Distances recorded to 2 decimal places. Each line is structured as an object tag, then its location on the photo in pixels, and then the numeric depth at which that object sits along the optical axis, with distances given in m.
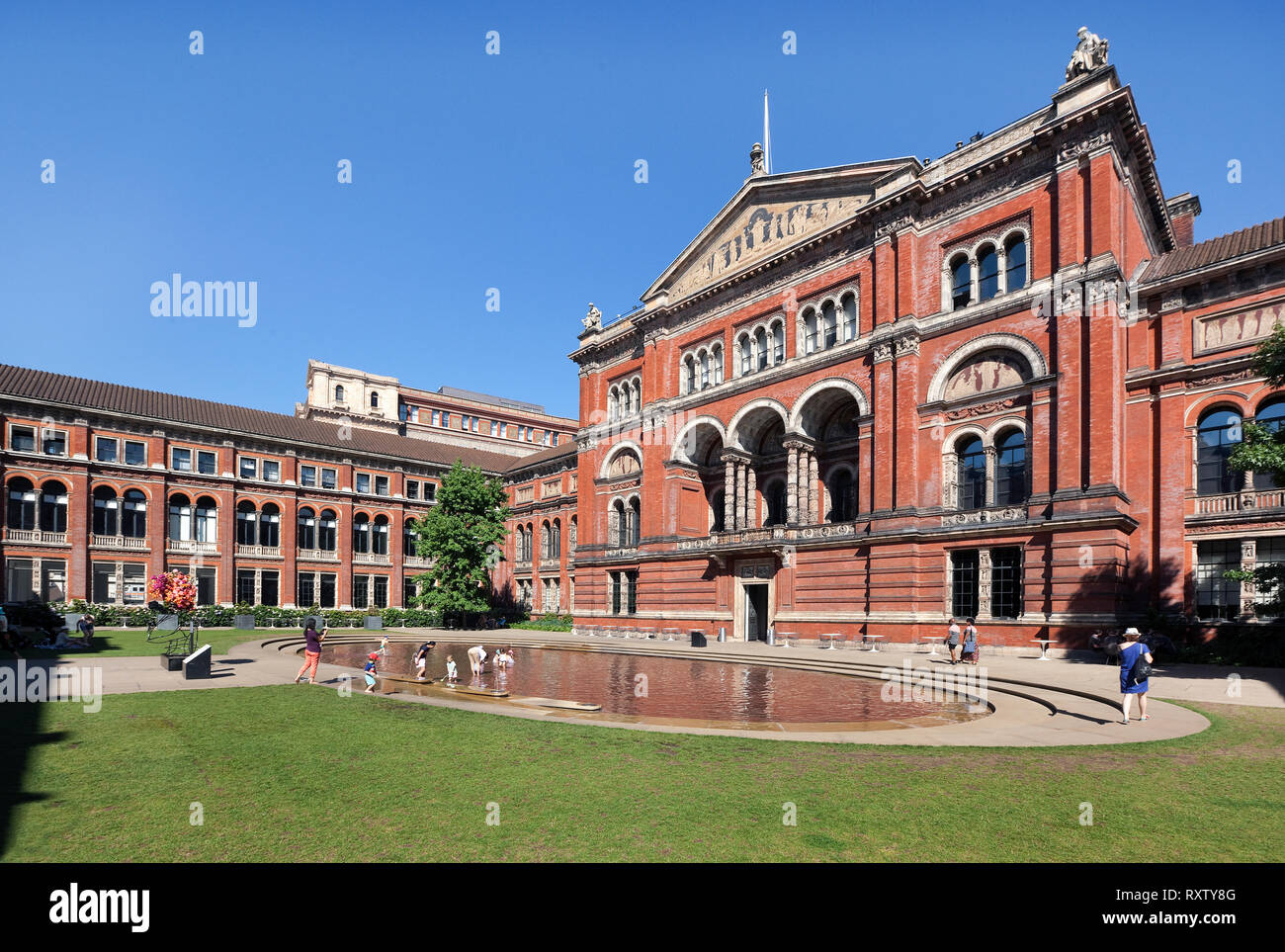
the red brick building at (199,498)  46.47
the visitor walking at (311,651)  18.34
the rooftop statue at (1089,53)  26.86
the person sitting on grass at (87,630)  27.08
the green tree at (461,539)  51.53
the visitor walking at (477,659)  20.82
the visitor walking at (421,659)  19.88
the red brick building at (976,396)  25.83
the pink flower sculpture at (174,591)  24.36
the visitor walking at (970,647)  23.47
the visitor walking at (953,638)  24.66
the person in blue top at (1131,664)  12.38
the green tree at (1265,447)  18.45
